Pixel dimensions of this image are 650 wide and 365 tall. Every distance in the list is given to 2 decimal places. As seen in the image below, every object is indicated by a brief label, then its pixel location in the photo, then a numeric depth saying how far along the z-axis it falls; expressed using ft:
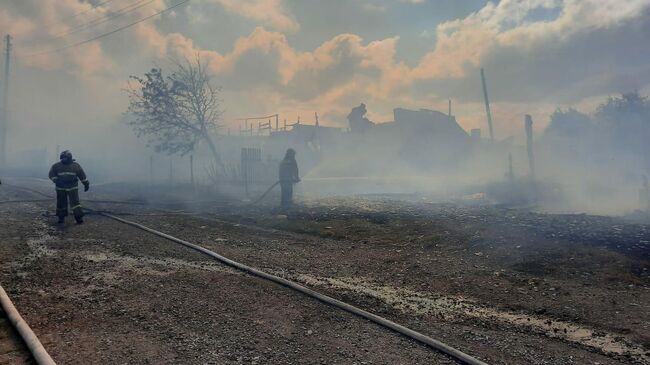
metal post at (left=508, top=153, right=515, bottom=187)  70.94
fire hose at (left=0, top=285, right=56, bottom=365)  10.15
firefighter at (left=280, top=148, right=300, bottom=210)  43.78
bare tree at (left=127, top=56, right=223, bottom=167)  73.36
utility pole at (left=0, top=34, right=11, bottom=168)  131.75
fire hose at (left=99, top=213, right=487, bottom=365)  11.38
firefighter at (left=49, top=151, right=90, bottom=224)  30.78
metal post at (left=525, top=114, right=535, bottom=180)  74.49
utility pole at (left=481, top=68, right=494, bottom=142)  113.39
